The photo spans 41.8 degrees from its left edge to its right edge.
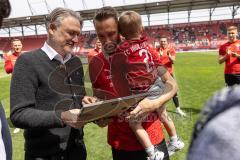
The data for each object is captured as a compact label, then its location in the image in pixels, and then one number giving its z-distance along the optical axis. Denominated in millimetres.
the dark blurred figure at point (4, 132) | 1322
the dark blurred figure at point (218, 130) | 338
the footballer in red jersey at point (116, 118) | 1823
